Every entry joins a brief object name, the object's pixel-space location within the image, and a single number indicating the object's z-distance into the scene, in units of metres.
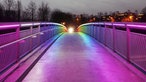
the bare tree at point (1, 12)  35.03
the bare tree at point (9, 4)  36.21
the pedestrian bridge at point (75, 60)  4.12
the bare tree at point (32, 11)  39.95
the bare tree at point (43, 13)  44.74
